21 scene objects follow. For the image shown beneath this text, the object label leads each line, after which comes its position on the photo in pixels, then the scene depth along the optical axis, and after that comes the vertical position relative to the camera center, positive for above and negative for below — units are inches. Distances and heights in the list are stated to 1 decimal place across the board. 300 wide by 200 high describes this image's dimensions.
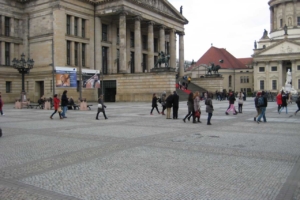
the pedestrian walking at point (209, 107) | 652.7 -21.6
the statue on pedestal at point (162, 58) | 1683.1 +204.3
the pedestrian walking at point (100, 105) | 772.6 -20.4
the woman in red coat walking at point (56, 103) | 821.1 -14.7
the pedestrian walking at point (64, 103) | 824.2 -14.8
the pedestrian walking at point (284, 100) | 921.2 -11.3
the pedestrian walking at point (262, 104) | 682.8 -16.7
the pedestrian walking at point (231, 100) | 915.2 -10.4
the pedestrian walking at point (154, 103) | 922.7 -18.0
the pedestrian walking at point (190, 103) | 709.8 -14.4
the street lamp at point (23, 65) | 1318.9 +135.0
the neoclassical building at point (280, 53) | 3521.2 +489.5
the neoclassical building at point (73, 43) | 1715.1 +315.3
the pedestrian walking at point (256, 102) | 701.3 -12.8
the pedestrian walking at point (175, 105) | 787.3 -20.5
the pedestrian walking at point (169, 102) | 795.5 -13.2
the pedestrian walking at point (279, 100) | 918.1 -12.6
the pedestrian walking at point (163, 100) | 950.0 -10.0
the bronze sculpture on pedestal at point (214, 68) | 2343.0 +209.7
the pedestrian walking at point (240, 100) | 951.6 -10.9
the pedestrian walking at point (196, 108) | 690.2 -24.7
